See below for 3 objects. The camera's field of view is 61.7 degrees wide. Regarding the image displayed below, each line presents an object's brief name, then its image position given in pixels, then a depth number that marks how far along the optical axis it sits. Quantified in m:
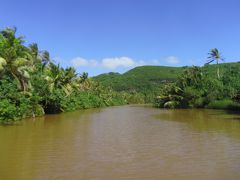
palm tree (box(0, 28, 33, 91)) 16.14
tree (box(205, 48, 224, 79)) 39.71
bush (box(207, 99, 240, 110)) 27.47
